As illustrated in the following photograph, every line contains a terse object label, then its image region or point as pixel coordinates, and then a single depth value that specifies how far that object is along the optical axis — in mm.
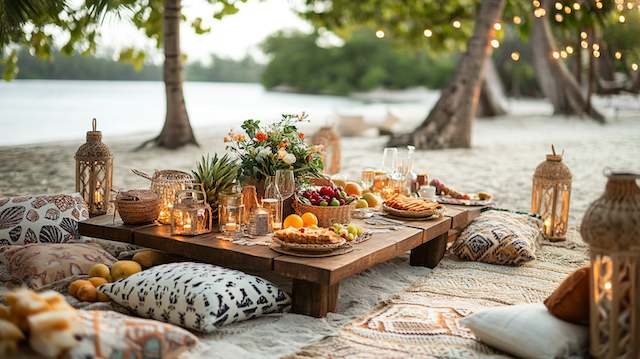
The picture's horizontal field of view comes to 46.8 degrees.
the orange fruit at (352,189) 4605
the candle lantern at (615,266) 2650
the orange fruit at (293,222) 3678
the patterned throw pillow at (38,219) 4113
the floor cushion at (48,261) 3545
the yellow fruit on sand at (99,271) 3654
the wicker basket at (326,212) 3871
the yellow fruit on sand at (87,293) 3408
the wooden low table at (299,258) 3223
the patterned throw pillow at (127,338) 2473
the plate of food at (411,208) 4141
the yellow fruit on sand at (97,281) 3535
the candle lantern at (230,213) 3734
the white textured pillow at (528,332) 2838
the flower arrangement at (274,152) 4055
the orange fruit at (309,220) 3754
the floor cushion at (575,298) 2904
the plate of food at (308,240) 3303
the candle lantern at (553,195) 4973
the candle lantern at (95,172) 4668
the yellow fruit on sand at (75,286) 3450
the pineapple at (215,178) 3979
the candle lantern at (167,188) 3963
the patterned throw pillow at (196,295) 3096
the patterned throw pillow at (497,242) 4301
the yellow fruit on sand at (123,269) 3646
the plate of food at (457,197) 4855
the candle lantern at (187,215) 3678
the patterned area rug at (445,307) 2977
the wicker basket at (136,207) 3836
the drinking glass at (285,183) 3861
